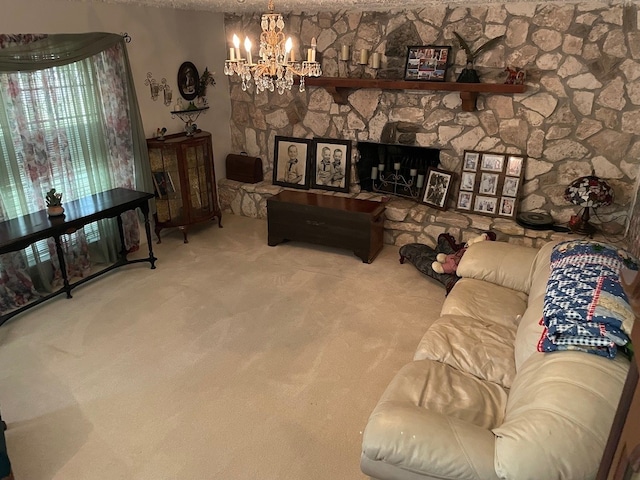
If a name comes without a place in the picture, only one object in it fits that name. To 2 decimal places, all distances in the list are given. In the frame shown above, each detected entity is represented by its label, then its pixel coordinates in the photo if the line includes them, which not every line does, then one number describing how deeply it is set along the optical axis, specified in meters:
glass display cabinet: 4.50
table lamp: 3.74
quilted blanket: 1.81
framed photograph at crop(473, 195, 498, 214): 4.34
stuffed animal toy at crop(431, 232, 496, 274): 3.74
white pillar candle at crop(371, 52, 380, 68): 4.46
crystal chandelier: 2.59
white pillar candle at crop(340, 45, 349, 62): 4.57
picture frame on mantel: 4.22
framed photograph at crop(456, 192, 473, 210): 4.45
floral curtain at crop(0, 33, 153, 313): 3.41
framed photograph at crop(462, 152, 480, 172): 4.37
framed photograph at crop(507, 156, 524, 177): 4.19
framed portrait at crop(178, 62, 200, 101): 4.74
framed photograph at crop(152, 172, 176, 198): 4.55
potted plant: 3.53
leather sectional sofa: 1.55
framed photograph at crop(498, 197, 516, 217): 4.26
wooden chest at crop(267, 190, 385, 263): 4.29
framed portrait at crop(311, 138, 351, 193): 4.95
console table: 3.25
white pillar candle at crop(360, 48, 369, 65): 4.51
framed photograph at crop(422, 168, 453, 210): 4.50
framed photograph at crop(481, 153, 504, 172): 4.27
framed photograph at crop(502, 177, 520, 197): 4.23
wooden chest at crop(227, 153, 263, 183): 5.35
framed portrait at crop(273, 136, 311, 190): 5.13
